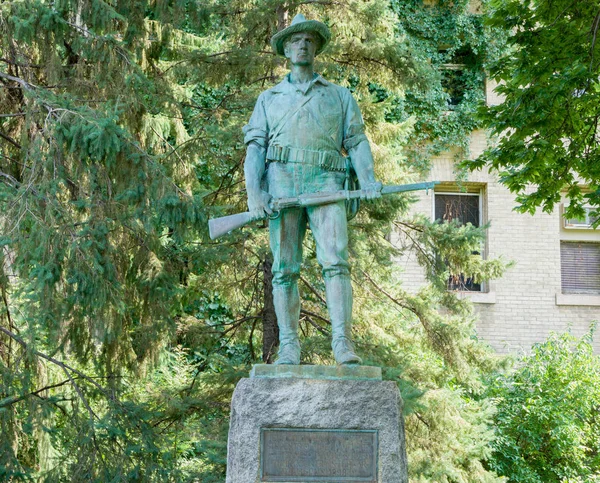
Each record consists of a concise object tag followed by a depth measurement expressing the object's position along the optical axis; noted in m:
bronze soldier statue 6.25
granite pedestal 5.82
